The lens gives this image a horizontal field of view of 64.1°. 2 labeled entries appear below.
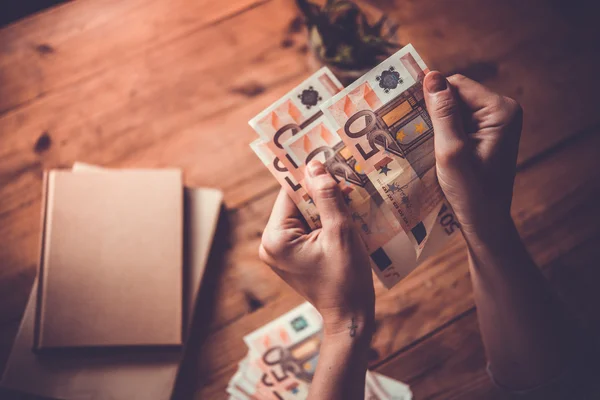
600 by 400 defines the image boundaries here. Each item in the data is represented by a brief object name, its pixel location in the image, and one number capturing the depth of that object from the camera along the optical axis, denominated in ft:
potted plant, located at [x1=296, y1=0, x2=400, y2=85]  3.15
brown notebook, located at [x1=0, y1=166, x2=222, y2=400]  3.15
